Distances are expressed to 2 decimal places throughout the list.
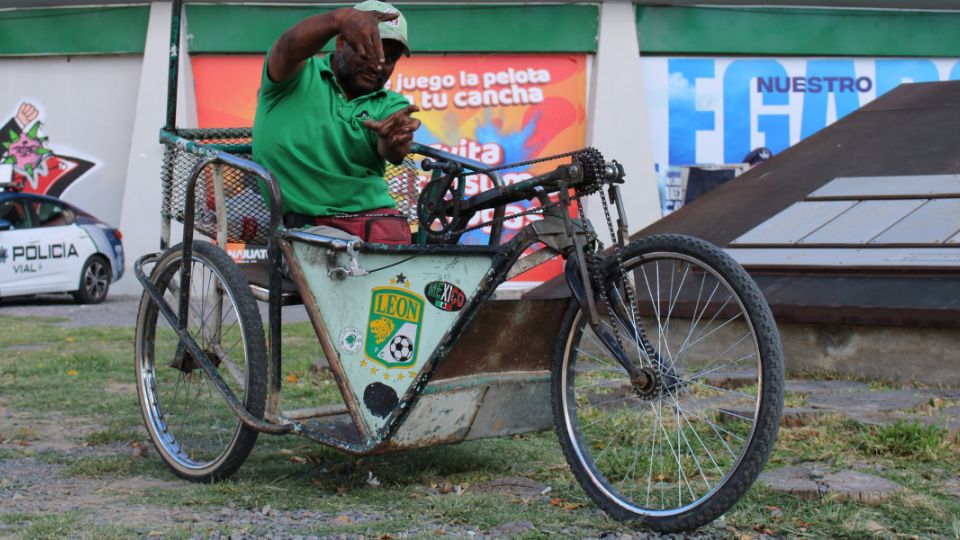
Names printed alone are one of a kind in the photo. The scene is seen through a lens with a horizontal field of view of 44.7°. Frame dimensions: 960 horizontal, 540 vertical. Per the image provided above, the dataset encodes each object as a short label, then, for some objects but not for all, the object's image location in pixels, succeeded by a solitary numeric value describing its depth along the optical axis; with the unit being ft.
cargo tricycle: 11.53
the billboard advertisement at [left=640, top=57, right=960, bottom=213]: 55.93
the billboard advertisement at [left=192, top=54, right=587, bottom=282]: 55.01
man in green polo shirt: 13.65
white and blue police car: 45.20
